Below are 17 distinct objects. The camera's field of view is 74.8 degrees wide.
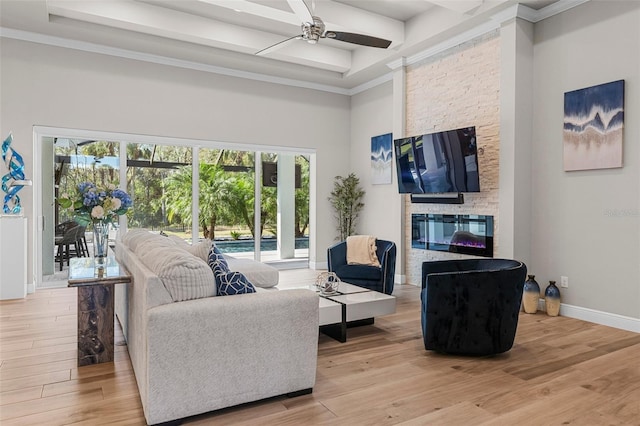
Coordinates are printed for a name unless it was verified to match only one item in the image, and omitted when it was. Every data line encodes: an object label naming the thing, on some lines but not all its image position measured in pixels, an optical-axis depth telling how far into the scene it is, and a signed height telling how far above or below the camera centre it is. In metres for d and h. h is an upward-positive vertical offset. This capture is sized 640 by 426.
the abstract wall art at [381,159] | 7.10 +0.88
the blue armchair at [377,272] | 5.01 -0.77
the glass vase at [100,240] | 3.44 -0.26
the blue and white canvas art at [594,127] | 4.16 +0.86
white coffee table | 3.65 -0.89
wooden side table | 3.14 -0.84
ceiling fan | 3.99 +1.82
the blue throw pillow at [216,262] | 2.68 -0.35
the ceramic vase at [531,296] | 4.73 -0.97
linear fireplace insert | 5.29 -0.32
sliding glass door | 6.06 +0.34
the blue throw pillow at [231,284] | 2.57 -0.47
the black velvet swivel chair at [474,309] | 3.29 -0.79
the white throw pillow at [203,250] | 2.95 -0.30
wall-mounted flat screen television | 5.19 +0.64
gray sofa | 2.24 -0.76
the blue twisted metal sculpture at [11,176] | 5.26 +0.41
